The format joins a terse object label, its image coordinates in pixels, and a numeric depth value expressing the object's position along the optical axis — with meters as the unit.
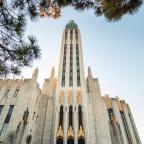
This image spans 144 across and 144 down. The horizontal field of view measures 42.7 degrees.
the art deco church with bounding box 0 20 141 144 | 22.25
